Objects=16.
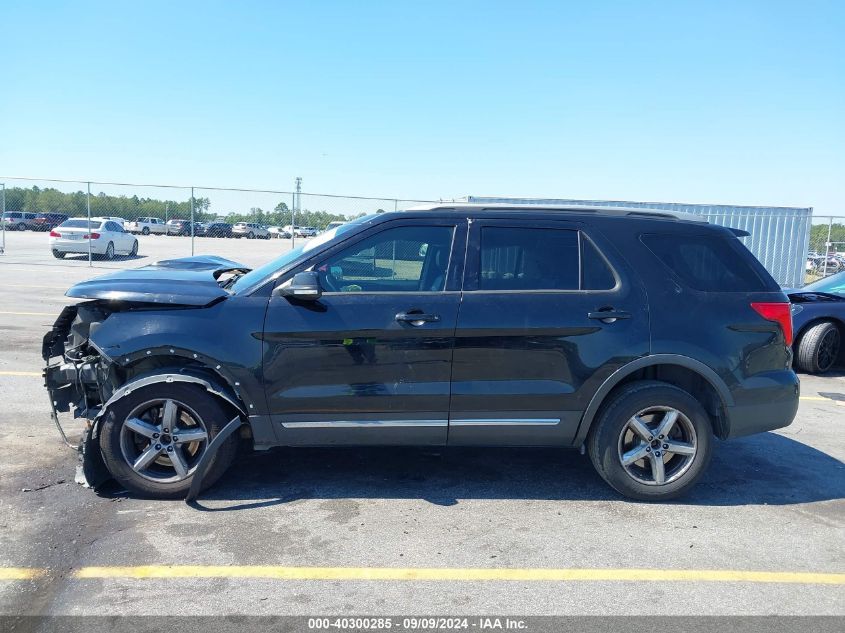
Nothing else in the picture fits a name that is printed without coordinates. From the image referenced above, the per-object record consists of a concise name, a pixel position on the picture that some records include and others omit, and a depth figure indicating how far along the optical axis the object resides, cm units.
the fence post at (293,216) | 1813
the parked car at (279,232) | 2232
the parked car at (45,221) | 3675
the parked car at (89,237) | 2172
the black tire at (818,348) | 838
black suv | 408
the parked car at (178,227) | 2206
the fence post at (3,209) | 2157
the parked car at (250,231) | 2335
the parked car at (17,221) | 4297
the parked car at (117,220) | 2338
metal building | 1964
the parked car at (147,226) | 2615
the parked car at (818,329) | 834
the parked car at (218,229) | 2182
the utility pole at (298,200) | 1777
